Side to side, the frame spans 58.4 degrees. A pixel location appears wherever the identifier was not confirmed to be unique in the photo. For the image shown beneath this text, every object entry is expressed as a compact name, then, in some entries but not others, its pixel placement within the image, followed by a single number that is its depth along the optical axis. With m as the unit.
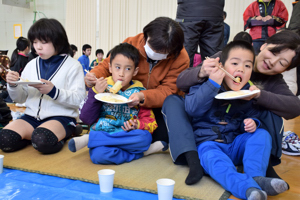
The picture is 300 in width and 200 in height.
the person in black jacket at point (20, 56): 4.39
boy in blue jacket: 1.26
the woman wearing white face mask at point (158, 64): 1.70
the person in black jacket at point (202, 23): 2.48
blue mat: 1.19
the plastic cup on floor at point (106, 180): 1.21
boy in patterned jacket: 1.60
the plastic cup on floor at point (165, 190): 1.07
